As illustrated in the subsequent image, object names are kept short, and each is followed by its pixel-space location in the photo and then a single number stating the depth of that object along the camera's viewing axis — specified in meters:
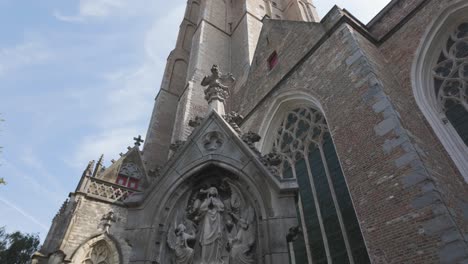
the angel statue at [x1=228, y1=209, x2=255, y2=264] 2.93
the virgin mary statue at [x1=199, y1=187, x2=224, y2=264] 2.96
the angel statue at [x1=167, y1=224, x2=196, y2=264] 3.03
